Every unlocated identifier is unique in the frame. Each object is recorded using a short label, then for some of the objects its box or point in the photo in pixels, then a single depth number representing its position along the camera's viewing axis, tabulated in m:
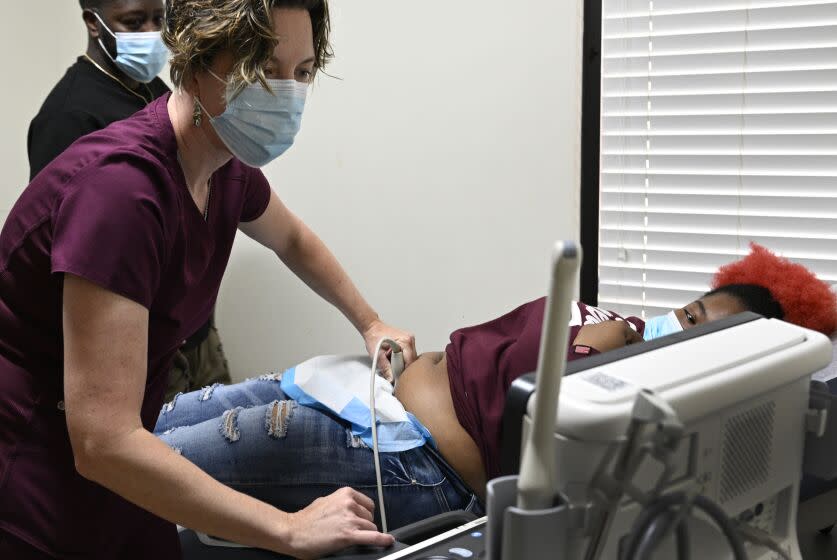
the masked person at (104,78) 2.10
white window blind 2.04
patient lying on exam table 1.50
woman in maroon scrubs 1.10
